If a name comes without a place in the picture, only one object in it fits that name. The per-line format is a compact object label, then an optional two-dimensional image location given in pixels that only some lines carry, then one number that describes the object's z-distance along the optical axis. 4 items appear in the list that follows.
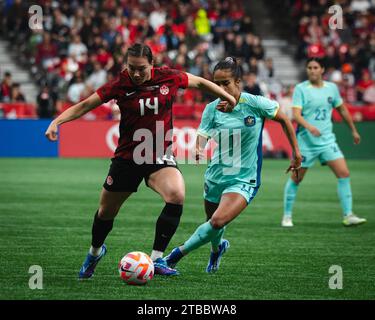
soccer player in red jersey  17.20
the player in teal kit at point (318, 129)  27.02
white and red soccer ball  16.73
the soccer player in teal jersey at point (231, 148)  17.92
